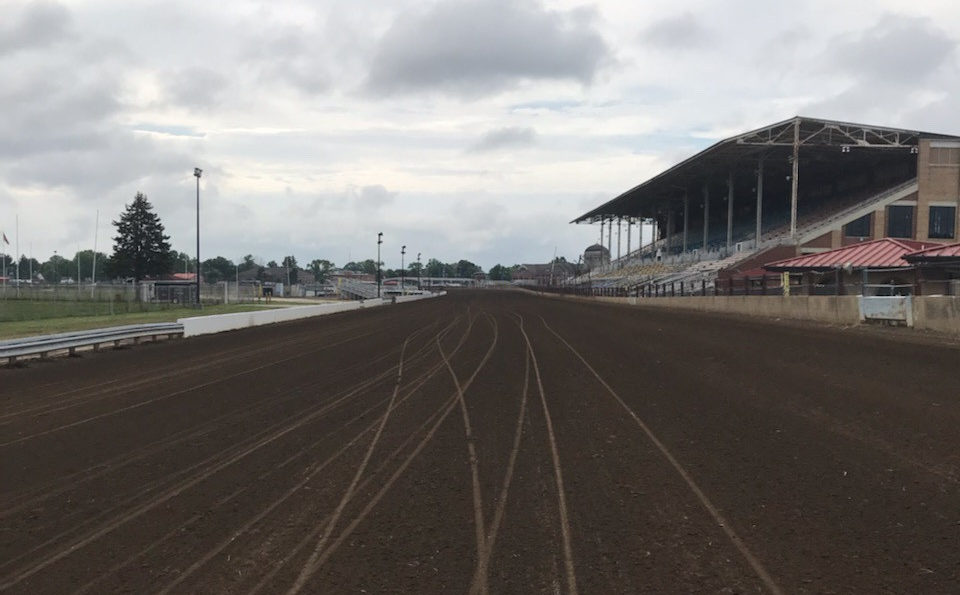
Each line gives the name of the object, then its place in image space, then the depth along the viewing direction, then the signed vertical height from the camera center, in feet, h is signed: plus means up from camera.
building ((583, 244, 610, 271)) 524.11 +21.35
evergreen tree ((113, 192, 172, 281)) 278.46 +14.22
